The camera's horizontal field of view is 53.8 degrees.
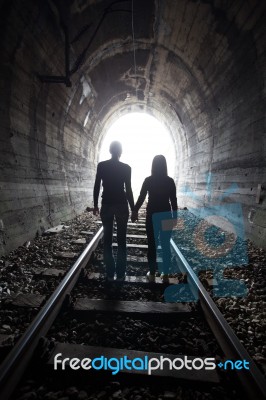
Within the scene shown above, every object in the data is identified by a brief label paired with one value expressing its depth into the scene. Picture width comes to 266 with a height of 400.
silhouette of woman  3.97
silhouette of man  3.88
